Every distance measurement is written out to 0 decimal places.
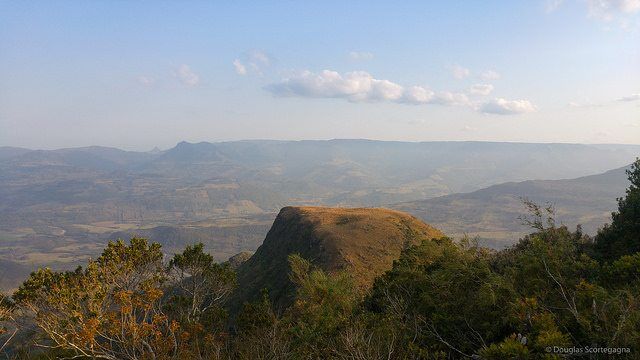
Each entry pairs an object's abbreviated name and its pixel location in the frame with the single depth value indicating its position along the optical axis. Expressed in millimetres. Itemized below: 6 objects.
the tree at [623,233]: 27672
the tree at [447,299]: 17812
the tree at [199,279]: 27578
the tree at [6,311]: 19969
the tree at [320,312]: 20203
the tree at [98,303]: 19031
